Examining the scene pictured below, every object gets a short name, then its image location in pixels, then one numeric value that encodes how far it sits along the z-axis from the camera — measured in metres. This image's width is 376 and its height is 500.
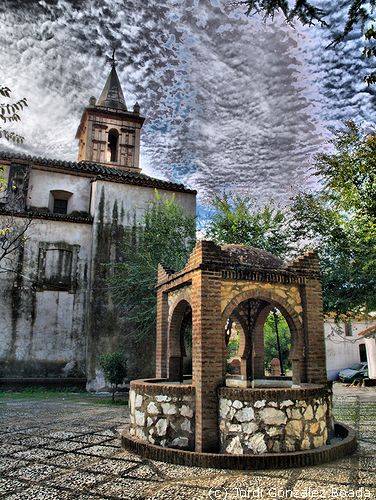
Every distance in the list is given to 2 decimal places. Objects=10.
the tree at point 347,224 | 12.25
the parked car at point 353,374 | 25.77
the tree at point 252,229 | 14.63
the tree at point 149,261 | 15.48
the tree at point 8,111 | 5.60
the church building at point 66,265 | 17.61
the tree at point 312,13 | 4.07
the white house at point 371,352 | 24.27
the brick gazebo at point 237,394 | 6.11
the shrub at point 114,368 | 14.32
